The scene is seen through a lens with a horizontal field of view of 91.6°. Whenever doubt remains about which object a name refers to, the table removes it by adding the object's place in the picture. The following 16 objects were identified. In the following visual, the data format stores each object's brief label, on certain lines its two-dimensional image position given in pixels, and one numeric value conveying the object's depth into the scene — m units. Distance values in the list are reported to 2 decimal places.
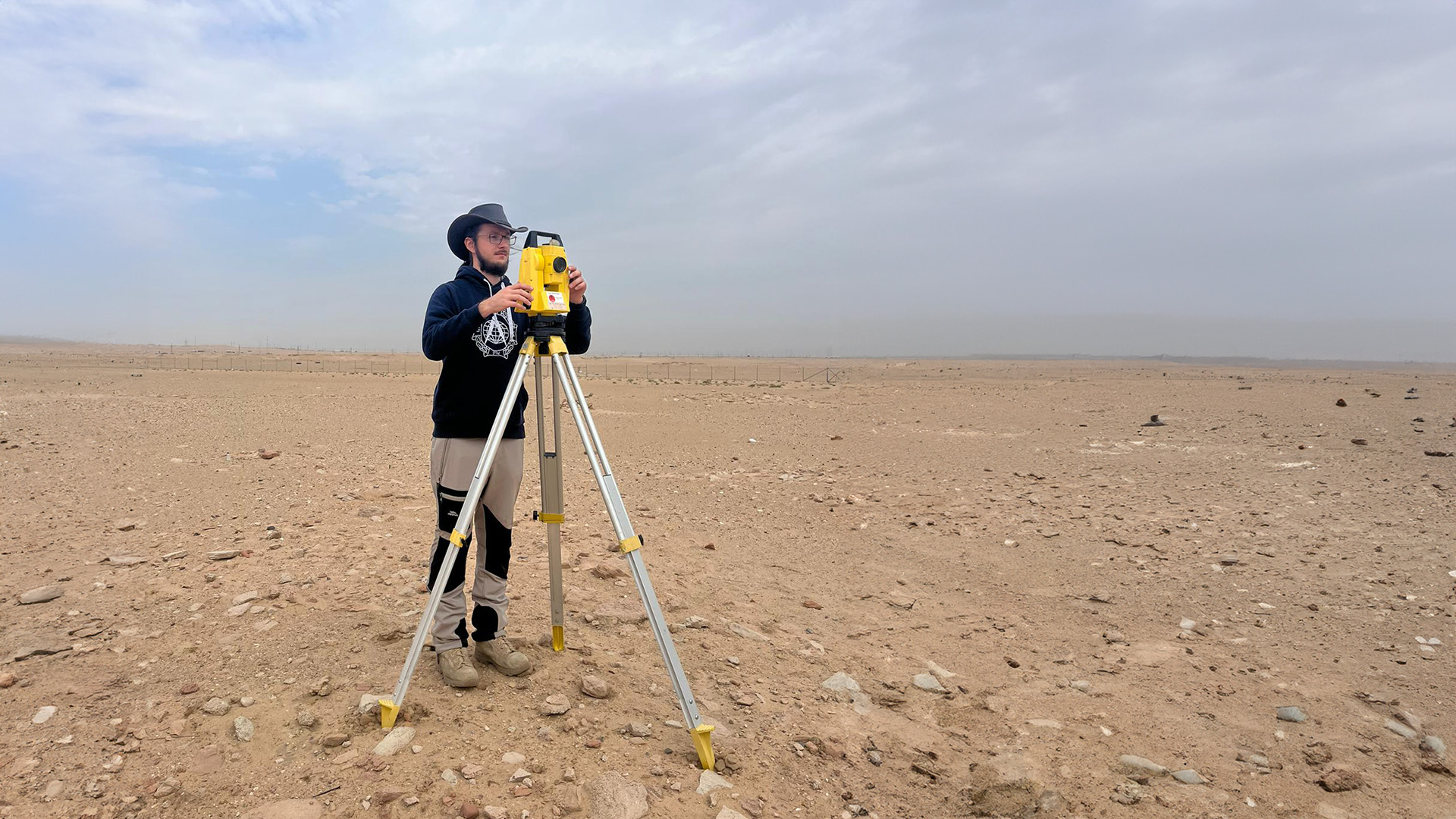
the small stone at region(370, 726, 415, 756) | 3.29
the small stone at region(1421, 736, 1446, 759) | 3.75
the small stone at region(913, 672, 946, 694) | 4.54
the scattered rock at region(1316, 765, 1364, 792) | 3.46
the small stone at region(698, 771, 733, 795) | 3.23
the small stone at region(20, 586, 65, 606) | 4.89
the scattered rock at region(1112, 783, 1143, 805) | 3.39
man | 3.76
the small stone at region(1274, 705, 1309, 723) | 4.10
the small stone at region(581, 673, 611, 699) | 3.94
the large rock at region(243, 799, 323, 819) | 2.93
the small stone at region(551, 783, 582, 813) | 3.05
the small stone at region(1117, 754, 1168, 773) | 3.62
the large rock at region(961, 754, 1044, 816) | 3.34
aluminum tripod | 3.28
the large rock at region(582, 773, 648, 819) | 3.04
